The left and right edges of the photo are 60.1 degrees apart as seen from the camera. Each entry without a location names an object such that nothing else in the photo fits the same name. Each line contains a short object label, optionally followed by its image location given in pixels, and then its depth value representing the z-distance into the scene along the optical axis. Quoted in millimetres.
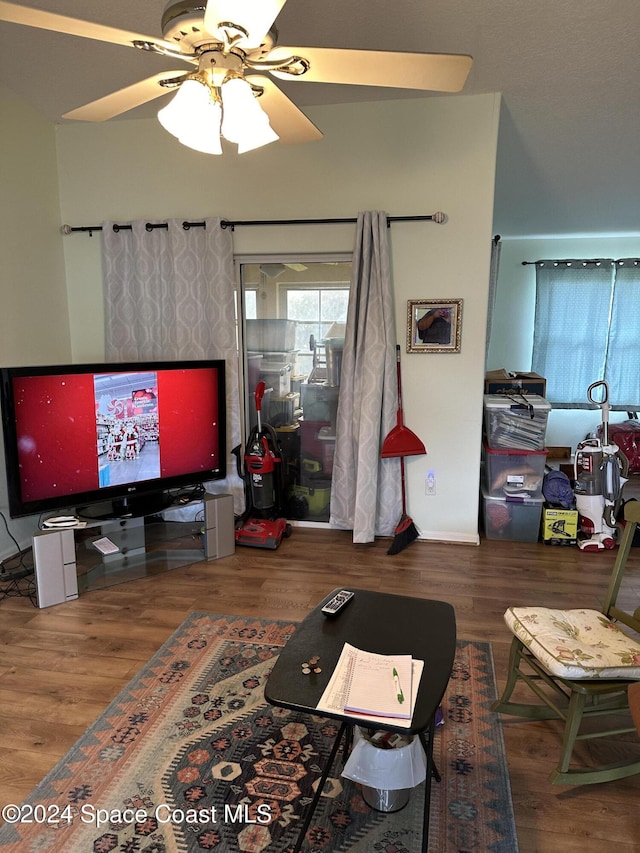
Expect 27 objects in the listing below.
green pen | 1366
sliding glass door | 3715
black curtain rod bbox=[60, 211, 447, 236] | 3340
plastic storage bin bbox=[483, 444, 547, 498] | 3654
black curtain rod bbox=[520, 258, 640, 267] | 6180
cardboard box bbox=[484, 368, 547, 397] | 4402
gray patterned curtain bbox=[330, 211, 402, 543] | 3396
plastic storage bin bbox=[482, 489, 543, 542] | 3666
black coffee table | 1381
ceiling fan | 1418
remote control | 1794
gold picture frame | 3420
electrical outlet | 3611
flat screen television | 2799
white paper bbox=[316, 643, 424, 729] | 1303
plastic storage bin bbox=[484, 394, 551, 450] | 3646
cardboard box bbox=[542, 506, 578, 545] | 3604
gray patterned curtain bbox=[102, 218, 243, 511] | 3586
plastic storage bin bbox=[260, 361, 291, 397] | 3867
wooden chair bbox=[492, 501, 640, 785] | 1630
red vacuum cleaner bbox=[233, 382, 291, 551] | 3523
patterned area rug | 1523
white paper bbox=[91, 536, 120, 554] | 3000
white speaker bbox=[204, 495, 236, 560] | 3318
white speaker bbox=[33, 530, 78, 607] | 2736
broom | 3453
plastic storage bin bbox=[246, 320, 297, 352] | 3809
